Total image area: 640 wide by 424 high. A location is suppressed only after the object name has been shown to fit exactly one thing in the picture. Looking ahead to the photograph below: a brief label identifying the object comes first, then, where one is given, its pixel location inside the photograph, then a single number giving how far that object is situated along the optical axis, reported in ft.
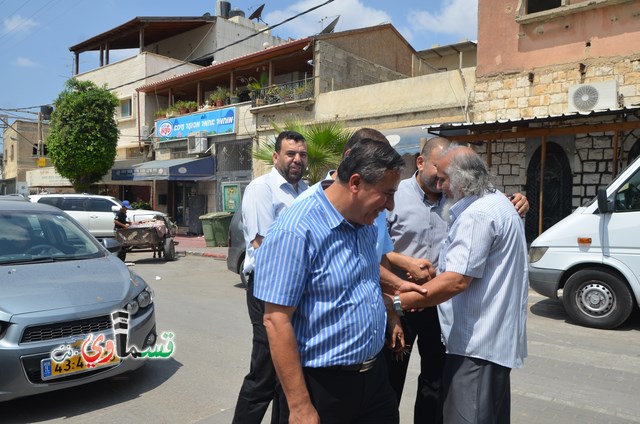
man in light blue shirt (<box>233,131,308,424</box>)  10.16
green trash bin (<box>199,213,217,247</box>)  49.77
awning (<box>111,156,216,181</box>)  64.44
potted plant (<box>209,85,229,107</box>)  69.05
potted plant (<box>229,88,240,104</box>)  66.23
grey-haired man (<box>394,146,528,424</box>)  7.91
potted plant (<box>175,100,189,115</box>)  73.82
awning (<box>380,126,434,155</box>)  42.78
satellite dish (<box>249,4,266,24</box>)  104.99
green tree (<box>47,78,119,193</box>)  71.41
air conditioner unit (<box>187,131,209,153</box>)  68.59
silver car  11.84
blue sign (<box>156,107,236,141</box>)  66.03
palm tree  39.45
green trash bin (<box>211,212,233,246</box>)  49.42
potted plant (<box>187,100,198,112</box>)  73.00
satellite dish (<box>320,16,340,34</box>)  68.31
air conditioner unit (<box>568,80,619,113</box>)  33.09
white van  20.13
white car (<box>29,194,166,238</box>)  50.80
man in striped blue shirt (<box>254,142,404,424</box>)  6.21
